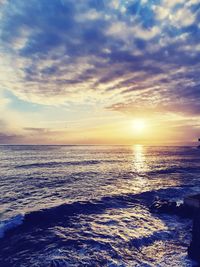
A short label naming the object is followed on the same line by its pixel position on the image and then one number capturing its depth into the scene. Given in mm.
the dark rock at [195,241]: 12641
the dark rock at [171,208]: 22298
